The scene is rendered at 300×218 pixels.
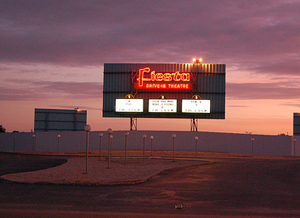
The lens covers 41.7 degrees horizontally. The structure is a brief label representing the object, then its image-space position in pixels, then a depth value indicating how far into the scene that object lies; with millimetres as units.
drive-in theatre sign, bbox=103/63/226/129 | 57812
